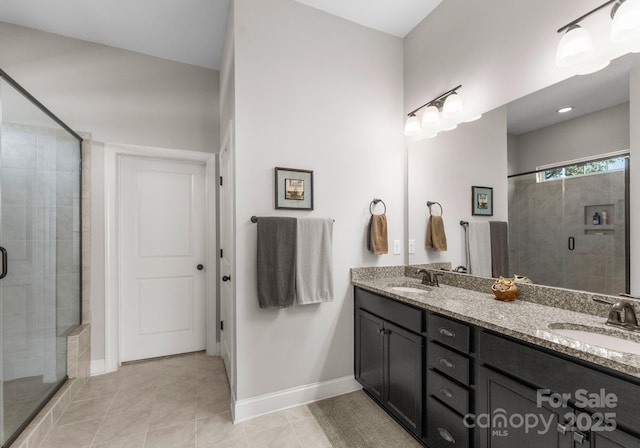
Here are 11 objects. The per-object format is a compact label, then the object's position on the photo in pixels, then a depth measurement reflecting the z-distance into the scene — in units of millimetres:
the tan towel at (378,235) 2352
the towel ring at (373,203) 2432
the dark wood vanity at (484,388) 908
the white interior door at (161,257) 2885
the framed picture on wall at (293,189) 2100
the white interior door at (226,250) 2156
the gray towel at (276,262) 1988
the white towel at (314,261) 2102
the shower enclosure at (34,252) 1693
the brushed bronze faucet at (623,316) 1174
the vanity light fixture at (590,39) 1234
